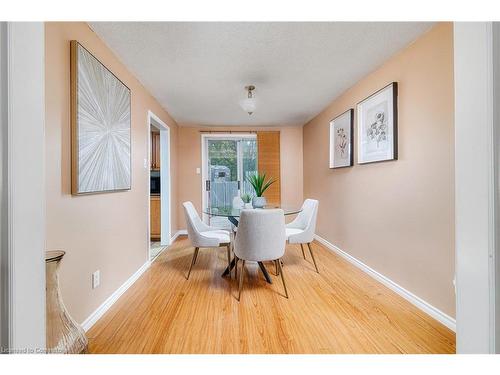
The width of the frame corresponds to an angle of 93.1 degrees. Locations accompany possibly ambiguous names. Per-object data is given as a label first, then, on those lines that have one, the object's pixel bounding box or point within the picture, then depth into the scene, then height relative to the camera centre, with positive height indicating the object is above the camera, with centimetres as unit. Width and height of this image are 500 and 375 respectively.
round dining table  248 -28
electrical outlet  179 -70
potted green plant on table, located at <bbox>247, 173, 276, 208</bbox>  303 -10
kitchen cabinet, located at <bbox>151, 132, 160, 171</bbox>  452 +72
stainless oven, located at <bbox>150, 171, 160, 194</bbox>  441 +11
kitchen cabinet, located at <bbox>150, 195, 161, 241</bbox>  425 -50
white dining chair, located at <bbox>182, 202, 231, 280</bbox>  250 -55
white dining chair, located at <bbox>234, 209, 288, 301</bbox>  203 -43
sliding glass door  504 +47
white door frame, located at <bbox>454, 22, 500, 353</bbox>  56 +2
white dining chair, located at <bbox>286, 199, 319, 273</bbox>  263 -50
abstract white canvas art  155 +48
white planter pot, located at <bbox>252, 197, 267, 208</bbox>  303 -19
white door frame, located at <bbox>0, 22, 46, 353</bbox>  52 +1
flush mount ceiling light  258 +92
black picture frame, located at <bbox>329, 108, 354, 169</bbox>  294 +63
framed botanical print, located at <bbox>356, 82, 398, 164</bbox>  216 +61
